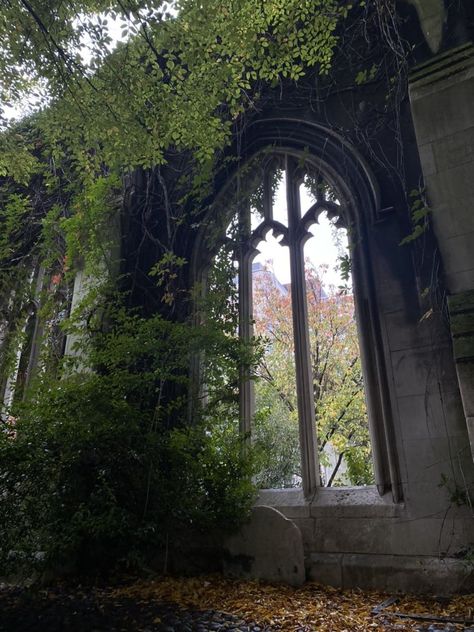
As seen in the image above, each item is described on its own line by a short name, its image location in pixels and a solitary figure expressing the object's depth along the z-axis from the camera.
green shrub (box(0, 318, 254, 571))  2.77
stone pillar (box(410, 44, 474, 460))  2.84
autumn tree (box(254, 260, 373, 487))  4.10
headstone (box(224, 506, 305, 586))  3.14
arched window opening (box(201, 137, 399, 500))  3.68
